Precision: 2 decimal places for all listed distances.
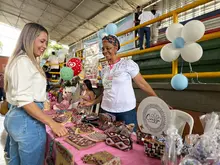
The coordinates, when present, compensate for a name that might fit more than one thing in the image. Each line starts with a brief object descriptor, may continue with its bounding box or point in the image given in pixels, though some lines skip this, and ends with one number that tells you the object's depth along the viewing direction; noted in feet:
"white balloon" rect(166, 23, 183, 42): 4.88
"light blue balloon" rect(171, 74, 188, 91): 4.93
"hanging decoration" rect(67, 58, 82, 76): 10.39
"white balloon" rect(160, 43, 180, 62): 5.06
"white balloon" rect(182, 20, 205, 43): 4.28
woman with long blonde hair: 3.09
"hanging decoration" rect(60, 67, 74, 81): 8.92
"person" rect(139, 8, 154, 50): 10.29
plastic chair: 3.32
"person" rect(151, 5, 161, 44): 12.96
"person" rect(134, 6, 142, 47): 14.98
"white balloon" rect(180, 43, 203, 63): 4.52
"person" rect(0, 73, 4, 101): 23.99
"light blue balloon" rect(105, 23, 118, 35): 7.21
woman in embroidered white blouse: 4.81
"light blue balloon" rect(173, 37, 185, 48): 4.76
